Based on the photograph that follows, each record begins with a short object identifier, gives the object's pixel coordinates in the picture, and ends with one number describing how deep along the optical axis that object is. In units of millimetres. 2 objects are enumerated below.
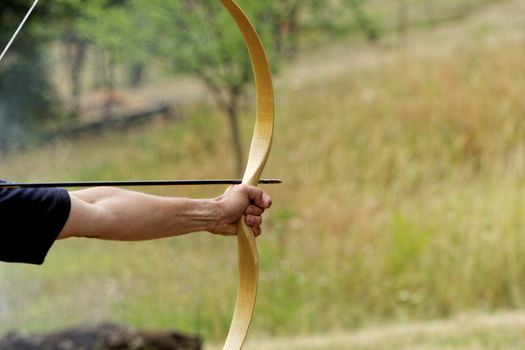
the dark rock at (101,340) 10523
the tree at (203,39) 17078
